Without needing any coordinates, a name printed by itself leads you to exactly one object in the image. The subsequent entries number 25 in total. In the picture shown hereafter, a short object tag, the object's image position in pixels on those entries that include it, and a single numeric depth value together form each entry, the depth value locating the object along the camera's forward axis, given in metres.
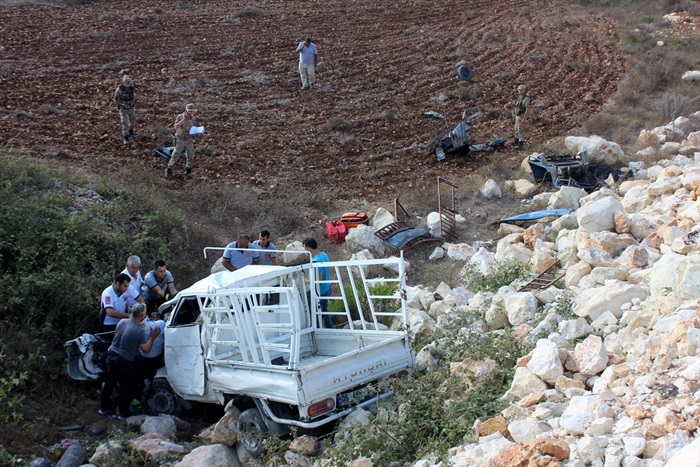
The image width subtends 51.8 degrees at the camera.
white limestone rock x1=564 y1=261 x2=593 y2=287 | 8.95
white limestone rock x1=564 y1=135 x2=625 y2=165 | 15.17
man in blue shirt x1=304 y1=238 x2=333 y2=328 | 8.97
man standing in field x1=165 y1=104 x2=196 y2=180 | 14.11
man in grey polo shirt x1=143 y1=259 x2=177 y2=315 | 9.61
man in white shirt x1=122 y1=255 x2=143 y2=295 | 9.30
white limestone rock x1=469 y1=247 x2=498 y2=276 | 10.65
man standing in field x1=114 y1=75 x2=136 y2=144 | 15.27
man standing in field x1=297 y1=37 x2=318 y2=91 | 19.41
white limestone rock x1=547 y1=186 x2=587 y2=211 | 12.99
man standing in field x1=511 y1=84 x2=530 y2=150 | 16.53
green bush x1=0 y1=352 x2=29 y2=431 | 7.58
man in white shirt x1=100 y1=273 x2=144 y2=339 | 8.84
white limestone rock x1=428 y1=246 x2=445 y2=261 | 12.30
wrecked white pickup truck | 7.01
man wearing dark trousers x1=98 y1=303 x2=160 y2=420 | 8.22
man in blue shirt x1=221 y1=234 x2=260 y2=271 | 10.27
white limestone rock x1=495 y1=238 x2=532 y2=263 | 10.70
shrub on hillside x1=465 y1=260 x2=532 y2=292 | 10.10
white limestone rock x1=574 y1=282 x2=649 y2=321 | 7.52
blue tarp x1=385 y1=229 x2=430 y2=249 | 12.37
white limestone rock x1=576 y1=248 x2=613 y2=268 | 8.98
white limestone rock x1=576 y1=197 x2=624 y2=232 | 10.13
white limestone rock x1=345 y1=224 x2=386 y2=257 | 12.39
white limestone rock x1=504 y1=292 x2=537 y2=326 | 8.25
